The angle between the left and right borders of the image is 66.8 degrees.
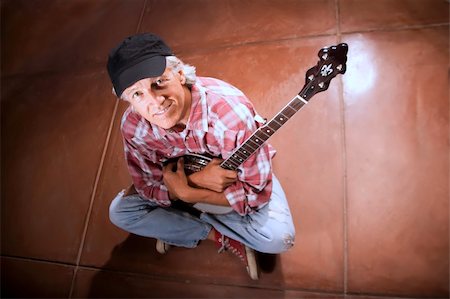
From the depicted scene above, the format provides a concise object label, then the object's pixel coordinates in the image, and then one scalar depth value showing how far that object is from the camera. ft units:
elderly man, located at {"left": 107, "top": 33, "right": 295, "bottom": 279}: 3.26
